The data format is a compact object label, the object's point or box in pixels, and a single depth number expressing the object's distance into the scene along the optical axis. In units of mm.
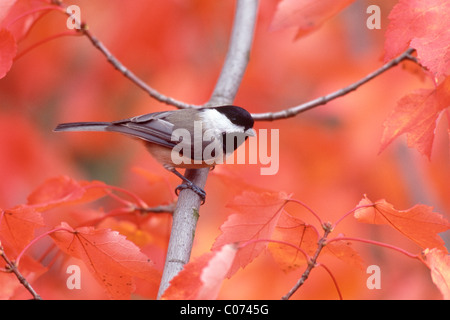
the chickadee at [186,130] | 1353
